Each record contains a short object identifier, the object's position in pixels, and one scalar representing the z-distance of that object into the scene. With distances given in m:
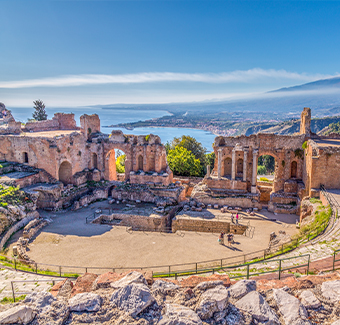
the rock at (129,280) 7.11
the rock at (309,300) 6.51
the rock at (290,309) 6.10
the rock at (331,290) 6.74
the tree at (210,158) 51.68
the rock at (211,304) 6.20
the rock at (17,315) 5.66
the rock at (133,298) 6.20
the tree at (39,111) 54.09
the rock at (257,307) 6.09
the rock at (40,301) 6.27
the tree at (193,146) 48.09
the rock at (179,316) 5.86
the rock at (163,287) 6.98
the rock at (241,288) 6.77
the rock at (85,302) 6.38
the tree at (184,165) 40.12
